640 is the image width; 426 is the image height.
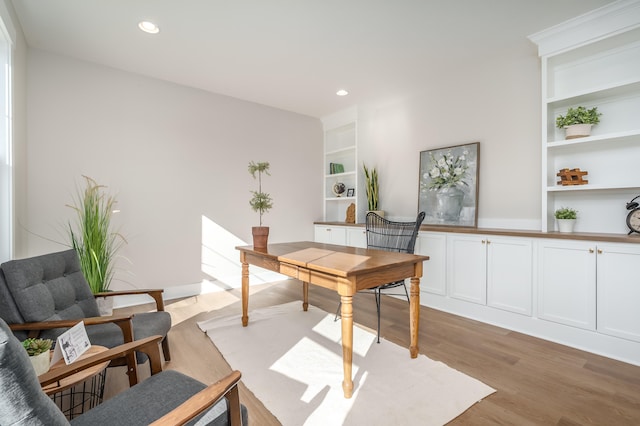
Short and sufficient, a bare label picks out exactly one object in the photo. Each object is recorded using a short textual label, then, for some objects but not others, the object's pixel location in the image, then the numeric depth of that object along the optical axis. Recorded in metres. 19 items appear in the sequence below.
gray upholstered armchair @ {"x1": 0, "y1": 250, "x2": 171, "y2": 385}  1.62
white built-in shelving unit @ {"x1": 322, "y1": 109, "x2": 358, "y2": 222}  4.98
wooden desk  1.76
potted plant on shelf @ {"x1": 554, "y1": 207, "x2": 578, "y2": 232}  2.68
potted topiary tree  2.75
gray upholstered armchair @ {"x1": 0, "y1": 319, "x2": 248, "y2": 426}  0.67
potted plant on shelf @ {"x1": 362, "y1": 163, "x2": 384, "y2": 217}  4.49
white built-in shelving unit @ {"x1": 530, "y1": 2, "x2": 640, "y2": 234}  2.46
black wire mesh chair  2.70
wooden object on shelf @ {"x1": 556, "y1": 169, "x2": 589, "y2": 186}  2.69
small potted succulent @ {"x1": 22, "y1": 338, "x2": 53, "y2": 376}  1.12
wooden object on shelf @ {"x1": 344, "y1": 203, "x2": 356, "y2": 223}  4.69
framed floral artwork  3.54
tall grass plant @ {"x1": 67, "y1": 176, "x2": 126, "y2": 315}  2.58
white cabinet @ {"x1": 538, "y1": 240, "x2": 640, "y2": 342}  2.25
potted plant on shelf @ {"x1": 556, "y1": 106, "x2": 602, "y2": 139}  2.64
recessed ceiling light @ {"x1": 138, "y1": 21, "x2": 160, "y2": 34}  2.60
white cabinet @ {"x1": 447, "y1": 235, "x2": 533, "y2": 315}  2.77
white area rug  1.66
